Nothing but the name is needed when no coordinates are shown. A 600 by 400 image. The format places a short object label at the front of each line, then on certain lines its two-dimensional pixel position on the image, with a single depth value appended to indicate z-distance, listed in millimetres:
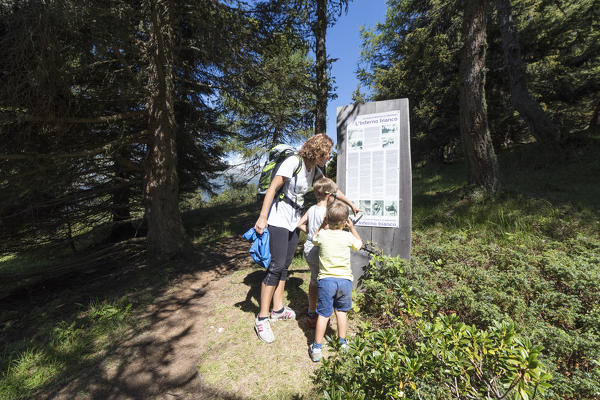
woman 2561
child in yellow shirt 2355
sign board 3141
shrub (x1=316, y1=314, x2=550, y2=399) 1366
